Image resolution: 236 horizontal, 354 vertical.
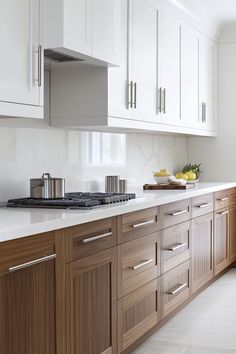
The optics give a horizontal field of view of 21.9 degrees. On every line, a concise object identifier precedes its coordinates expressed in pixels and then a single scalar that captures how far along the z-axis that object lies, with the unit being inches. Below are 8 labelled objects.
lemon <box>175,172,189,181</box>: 207.6
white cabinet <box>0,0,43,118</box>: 104.0
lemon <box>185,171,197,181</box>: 212.7
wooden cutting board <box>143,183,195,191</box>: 182.1
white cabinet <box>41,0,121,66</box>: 116.0
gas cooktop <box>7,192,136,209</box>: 115.9
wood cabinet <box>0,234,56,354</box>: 84.2
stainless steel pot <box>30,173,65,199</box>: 128.6
